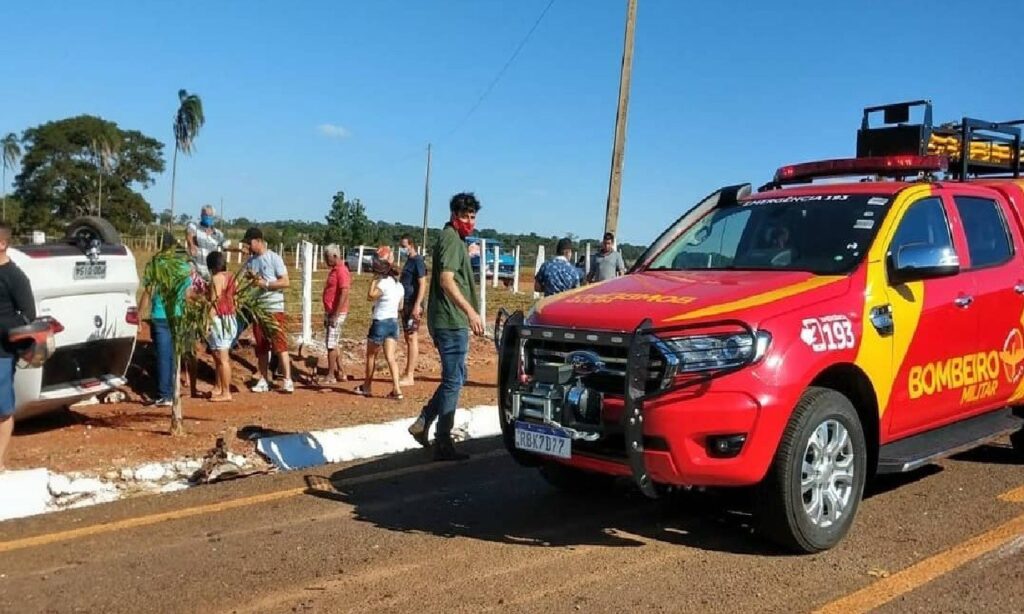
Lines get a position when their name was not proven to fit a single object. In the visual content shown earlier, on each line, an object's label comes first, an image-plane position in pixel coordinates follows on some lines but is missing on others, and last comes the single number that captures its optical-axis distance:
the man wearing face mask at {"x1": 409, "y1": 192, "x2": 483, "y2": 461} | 6.84
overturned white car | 6.96
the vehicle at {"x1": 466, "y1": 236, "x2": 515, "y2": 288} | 32.39
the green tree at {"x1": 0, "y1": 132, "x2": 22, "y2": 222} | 61.44
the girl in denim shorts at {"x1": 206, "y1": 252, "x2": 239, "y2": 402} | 8.10
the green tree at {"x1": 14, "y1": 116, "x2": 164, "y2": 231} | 64.19
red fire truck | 4.51
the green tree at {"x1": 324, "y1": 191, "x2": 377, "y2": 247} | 59.12
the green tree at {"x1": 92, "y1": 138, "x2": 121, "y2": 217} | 66.12
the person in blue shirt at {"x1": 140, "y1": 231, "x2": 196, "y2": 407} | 8.81
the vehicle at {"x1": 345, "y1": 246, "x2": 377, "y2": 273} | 43.89
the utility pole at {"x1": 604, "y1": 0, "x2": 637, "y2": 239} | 14.86
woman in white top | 9.76
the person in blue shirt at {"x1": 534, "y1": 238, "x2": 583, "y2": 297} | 10.18
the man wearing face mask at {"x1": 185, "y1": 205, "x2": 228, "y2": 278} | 9.99
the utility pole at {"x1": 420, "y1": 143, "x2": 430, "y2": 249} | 52.70
